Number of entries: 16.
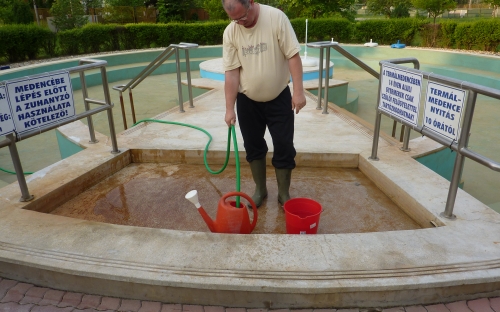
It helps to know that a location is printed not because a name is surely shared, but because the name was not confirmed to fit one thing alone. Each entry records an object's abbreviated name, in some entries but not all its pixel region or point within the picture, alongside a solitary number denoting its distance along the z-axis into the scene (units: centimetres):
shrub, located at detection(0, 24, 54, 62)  1261
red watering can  234
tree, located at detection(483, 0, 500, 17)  1888
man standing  244
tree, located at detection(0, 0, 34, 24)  2114
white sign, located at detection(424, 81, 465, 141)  232
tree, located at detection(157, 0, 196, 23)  2536
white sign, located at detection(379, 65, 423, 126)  278
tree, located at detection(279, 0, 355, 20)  2248
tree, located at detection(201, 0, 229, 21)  2591
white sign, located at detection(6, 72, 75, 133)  265
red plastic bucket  238
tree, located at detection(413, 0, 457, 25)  2030
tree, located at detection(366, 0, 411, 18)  2910
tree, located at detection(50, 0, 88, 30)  1798
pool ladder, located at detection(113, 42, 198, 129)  496
